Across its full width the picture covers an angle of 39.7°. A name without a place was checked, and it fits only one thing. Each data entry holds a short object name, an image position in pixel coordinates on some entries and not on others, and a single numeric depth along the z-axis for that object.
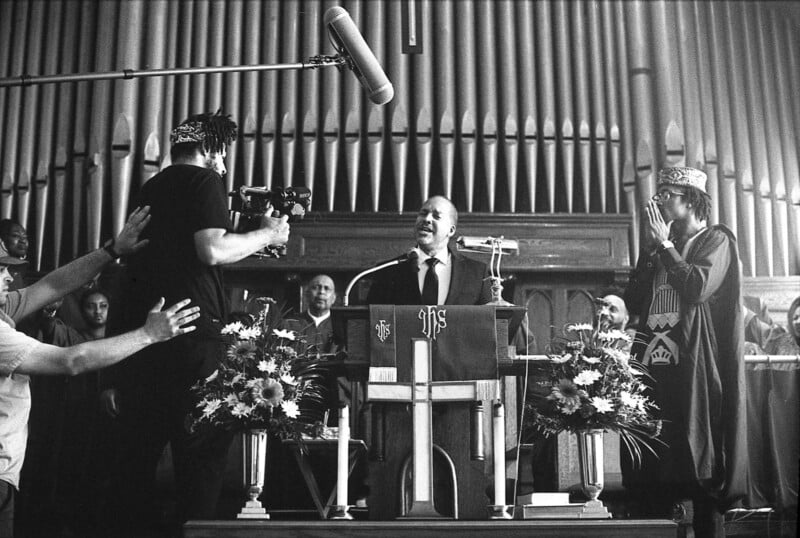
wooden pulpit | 4.21
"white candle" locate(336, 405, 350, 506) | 4.16
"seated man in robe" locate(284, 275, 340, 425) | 6.18
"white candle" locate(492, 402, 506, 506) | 4.17
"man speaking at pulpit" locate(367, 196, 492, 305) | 5.29
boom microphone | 4.45
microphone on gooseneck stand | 4.74
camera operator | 4.16
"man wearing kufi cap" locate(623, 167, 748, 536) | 5.00
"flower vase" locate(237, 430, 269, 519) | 4.17
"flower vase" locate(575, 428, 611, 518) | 4.21
